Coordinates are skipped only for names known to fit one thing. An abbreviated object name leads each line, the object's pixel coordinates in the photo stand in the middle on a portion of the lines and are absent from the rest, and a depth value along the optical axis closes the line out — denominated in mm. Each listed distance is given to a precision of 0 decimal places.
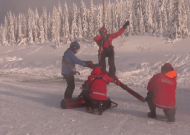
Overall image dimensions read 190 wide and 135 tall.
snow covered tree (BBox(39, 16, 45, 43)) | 69850
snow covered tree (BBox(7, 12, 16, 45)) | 78438
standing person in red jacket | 6806
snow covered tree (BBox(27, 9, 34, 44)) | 70181
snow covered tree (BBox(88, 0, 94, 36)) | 63275
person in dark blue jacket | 5183
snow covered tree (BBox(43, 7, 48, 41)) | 75188
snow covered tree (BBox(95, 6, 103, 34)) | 60319
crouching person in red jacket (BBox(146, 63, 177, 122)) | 3729
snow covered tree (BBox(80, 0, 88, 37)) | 64812
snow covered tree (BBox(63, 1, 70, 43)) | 58356
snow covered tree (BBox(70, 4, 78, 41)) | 60950
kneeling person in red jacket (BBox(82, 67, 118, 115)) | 4402
